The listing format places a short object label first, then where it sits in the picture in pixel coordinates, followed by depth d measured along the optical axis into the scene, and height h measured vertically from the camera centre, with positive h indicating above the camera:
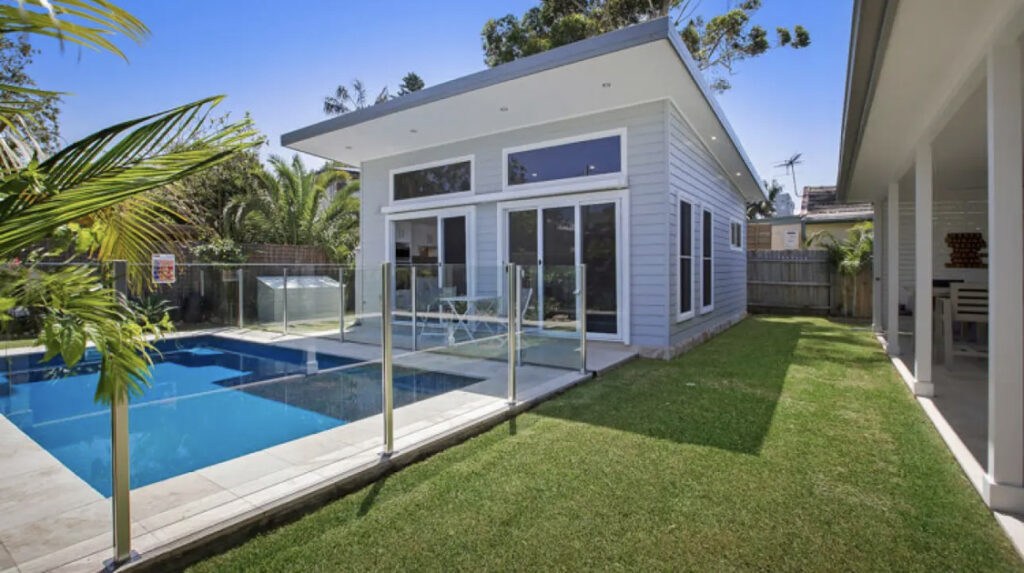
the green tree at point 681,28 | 14.69 +7.62
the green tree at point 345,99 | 30.17 +11.07
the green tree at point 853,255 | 11.44 +0.58
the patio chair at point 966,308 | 5.45 -0.32
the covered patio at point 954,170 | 2.50 +0.99
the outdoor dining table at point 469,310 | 5.14 -0.29
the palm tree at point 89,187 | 1.18 +0.24
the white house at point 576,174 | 5.35 +1.54
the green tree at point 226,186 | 13.34 +2.70
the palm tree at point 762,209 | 37.06 +5.36
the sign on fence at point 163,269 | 3.12 +0.10
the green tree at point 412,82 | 27.06 +10.84
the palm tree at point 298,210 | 13.40 +2.01
